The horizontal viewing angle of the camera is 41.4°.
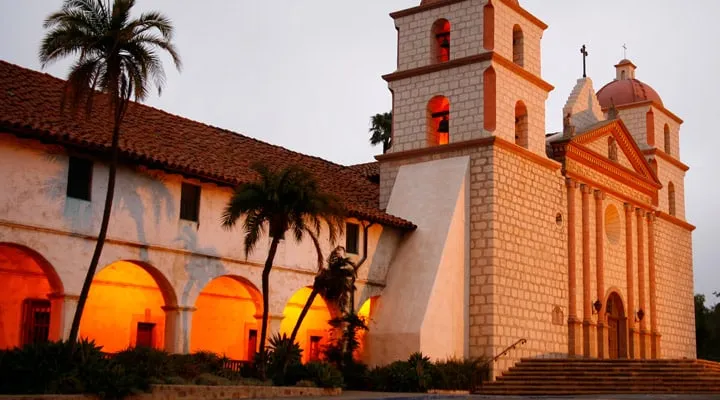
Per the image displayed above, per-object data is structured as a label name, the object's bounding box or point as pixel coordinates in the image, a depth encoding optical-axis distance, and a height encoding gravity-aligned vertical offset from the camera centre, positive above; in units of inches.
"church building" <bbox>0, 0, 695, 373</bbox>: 828.0 +167.8
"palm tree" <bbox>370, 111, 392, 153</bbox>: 1731.1 +451.1
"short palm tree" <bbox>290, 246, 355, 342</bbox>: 939.3 +96.3
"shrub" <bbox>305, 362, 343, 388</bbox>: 937.5 +5.4
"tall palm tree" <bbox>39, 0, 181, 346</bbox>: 747.4 +249.0
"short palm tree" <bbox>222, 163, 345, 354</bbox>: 854.5 +154.4
